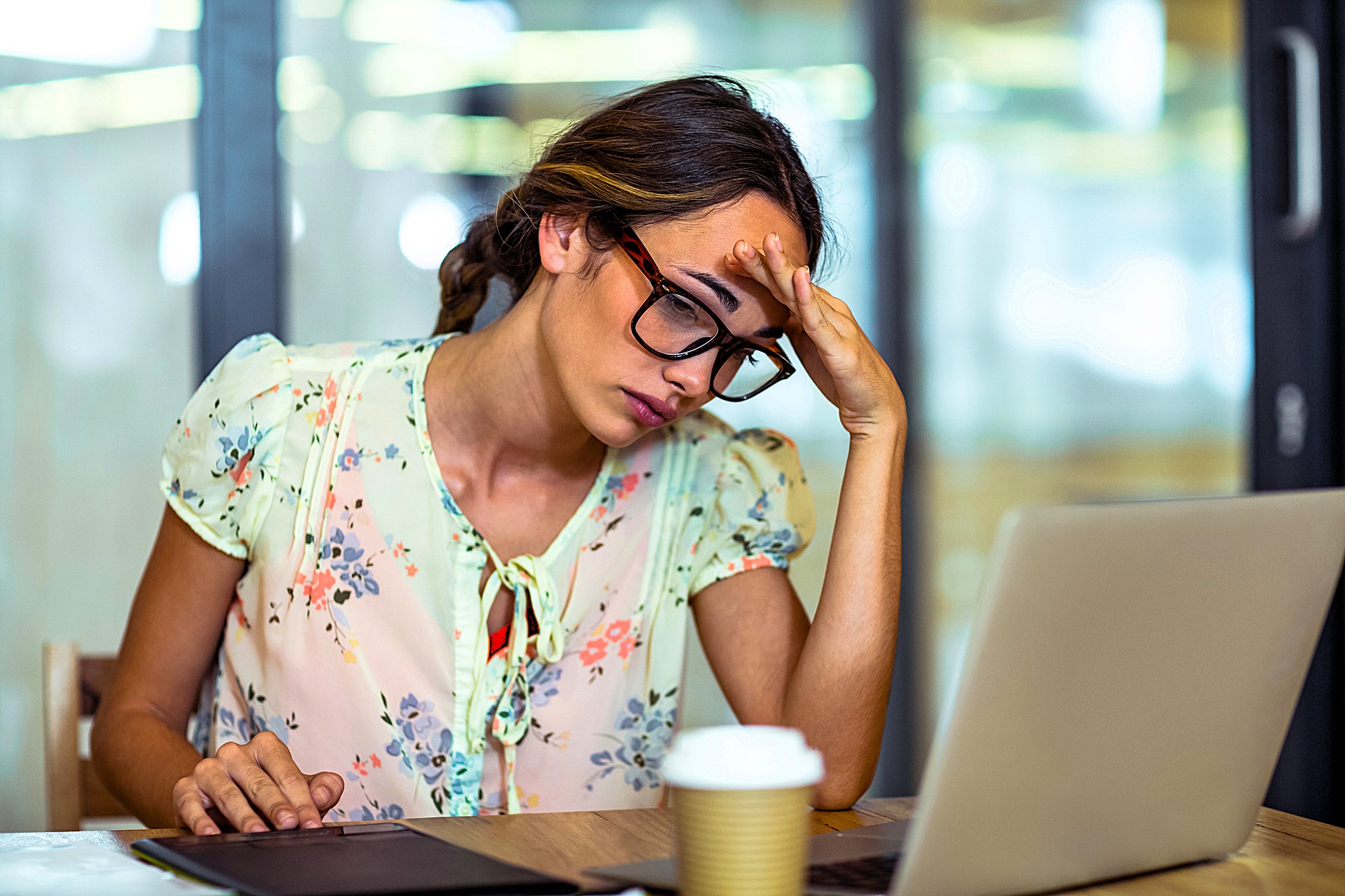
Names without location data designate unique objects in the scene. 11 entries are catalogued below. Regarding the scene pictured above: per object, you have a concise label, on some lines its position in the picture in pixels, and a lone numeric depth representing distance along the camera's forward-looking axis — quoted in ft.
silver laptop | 7.22
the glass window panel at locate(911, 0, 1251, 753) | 18.43
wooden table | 7.74
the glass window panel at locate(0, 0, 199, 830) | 14.25
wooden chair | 9.74
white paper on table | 7.47
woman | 9.15
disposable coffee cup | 7.10
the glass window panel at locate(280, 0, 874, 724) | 15.36
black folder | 7.44
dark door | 15.46
